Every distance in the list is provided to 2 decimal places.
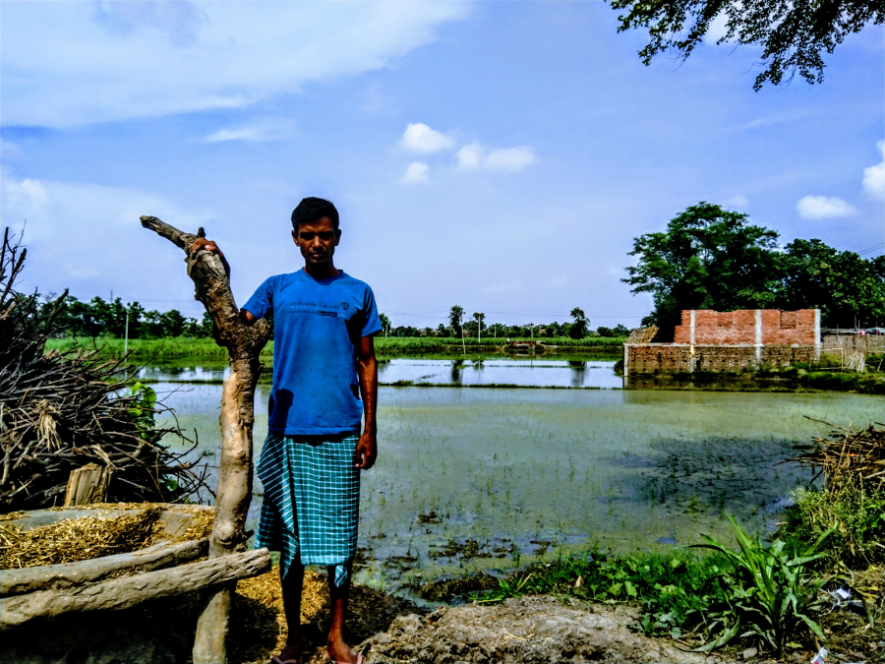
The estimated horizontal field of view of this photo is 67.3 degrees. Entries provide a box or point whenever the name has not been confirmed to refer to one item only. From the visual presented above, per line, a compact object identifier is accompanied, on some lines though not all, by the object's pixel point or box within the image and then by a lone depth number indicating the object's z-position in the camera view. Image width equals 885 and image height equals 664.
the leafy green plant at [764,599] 2.47
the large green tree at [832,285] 33.84
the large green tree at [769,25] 6.21
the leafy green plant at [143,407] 3.47
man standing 2.30
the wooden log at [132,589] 1.76
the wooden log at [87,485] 2.73
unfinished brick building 23.33
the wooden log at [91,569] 1.78
